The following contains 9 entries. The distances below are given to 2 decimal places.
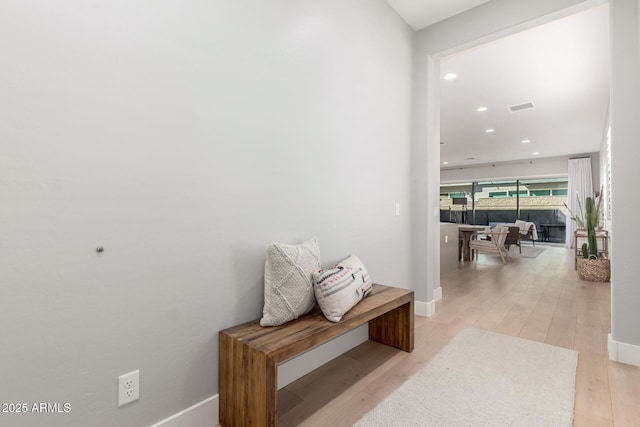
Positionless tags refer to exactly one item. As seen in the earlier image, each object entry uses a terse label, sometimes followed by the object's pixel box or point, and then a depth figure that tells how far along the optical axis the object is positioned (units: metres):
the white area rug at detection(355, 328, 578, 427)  1.46
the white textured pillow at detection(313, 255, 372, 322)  1.60
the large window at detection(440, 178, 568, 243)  9.88
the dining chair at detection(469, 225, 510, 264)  5.99
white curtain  8.64
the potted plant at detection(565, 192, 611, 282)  4.41
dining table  6.32
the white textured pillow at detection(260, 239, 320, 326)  1.52
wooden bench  1.22
